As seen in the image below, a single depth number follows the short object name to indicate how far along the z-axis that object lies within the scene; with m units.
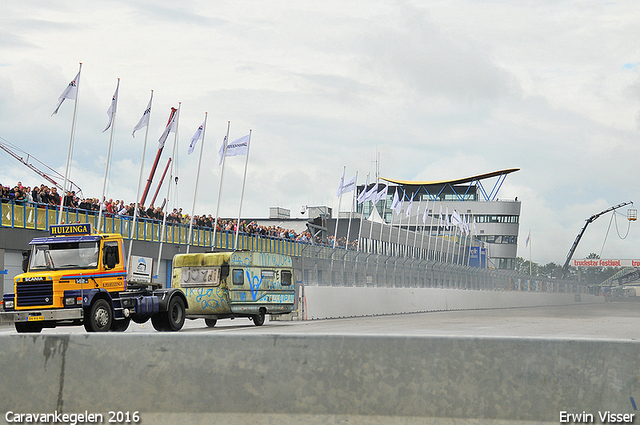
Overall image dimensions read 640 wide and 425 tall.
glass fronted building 133.12
